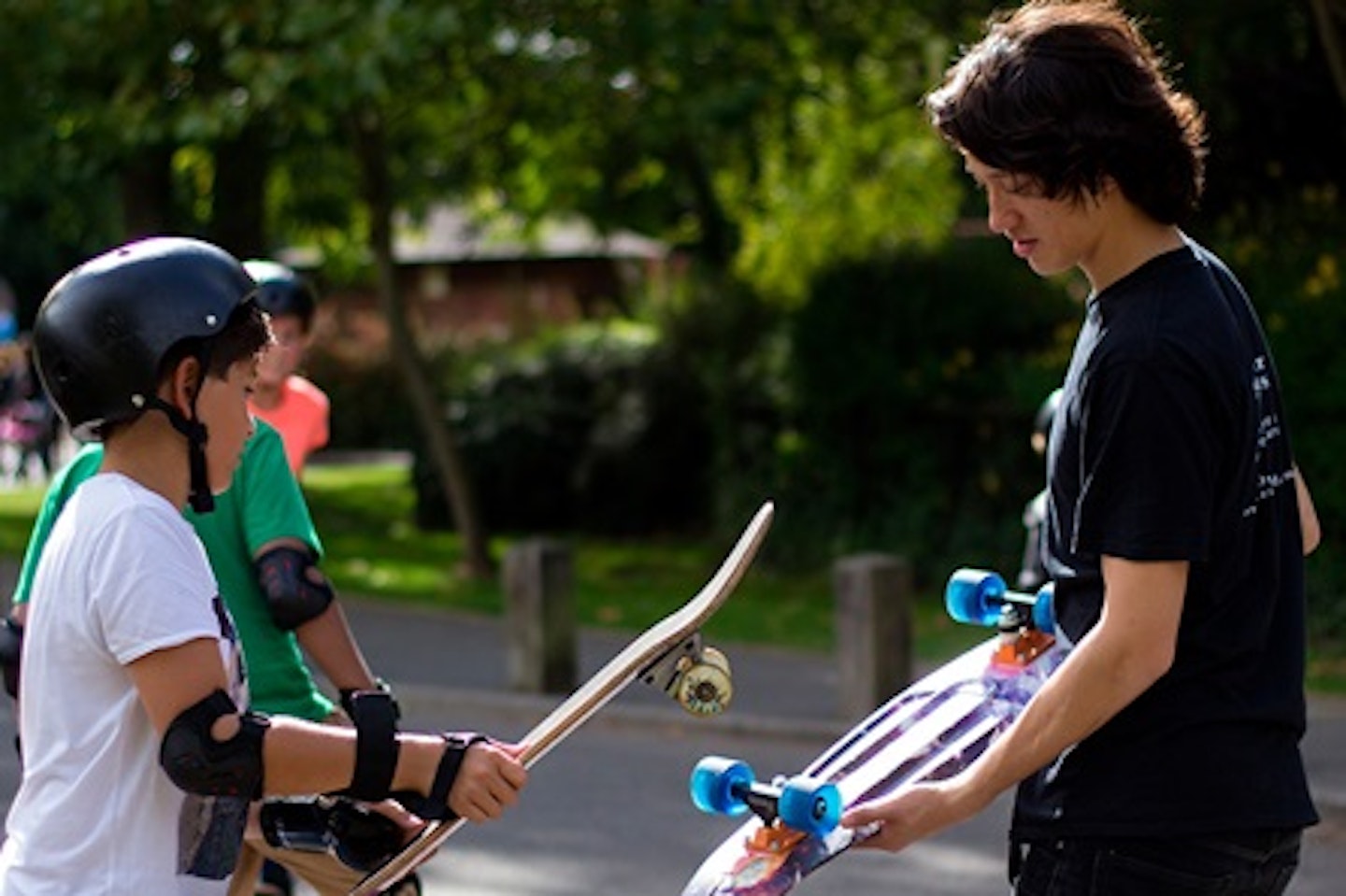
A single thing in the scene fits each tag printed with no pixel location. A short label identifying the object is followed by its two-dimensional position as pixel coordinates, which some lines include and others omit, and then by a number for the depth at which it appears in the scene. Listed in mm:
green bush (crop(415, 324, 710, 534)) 32034
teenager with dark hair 4720
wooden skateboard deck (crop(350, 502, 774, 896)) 5022
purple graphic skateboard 4905
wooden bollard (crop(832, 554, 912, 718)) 16745
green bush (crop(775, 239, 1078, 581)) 24539
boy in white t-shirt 5065
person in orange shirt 9459
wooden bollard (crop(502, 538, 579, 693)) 18359
